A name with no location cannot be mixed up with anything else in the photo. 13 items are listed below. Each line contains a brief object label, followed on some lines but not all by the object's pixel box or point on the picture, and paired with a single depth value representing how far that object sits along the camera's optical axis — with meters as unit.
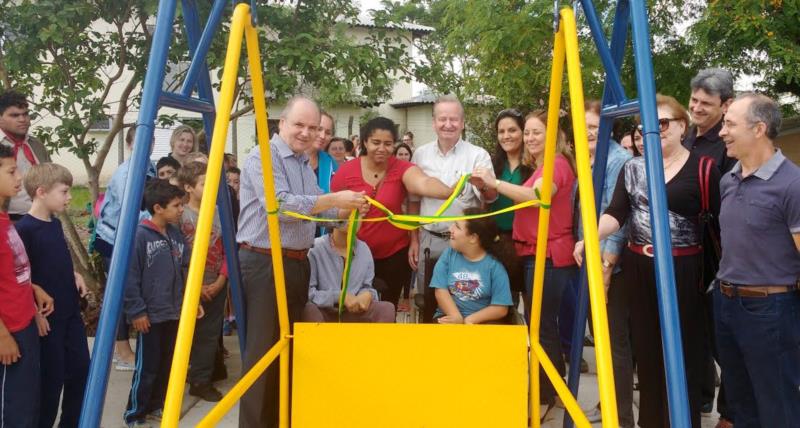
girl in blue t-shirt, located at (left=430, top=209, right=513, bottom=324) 3.83
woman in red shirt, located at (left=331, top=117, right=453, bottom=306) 3.82
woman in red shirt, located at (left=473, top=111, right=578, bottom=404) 3.79
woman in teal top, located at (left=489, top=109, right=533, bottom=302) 4.09
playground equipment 2.53
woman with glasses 3.03
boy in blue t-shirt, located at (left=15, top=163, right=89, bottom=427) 3.20
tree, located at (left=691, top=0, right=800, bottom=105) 9.52
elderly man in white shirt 3.91
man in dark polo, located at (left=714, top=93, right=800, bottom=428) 2.77
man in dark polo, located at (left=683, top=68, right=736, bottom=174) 3.59
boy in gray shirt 3.73
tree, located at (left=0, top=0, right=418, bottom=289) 5.03
